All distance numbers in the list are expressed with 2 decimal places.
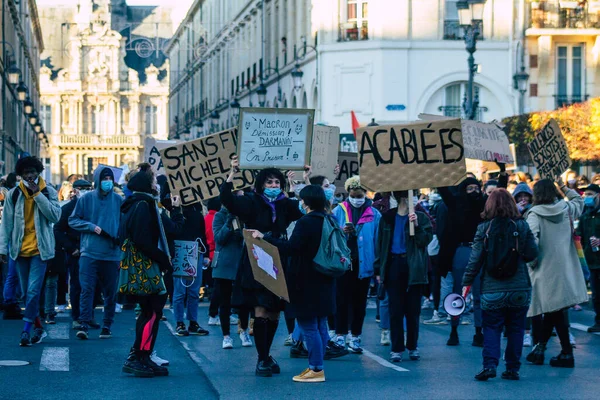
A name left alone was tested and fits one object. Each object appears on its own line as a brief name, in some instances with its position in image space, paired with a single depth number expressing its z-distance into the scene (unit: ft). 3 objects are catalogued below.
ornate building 350.43
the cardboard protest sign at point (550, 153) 47.11
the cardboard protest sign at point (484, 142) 46.44
